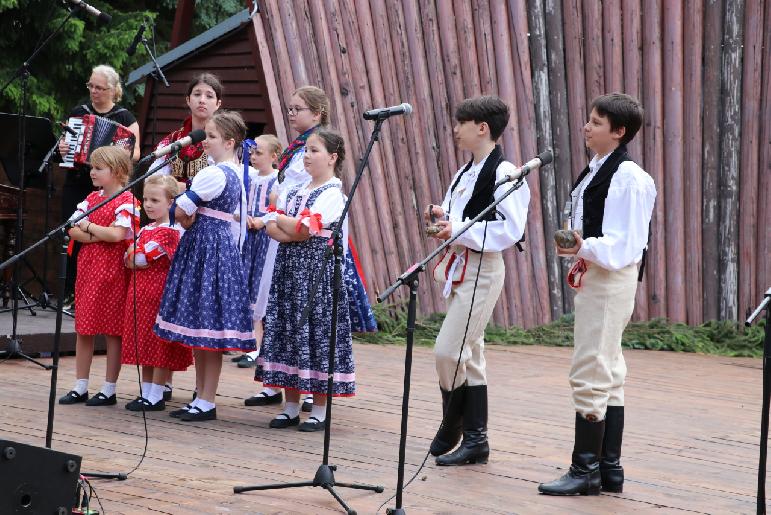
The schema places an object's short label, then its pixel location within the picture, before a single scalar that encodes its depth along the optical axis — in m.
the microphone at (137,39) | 9.29
